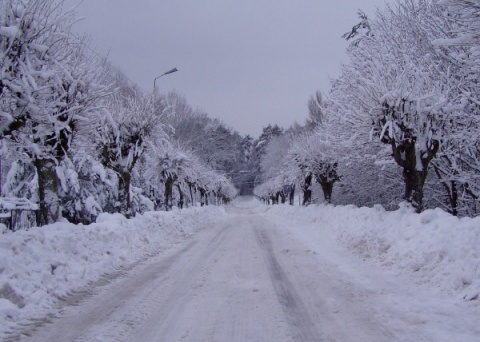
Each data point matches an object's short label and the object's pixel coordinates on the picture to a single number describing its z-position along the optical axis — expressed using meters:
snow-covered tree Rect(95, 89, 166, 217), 15.52
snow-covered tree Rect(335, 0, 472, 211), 11.55
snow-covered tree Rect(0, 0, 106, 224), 6.94
